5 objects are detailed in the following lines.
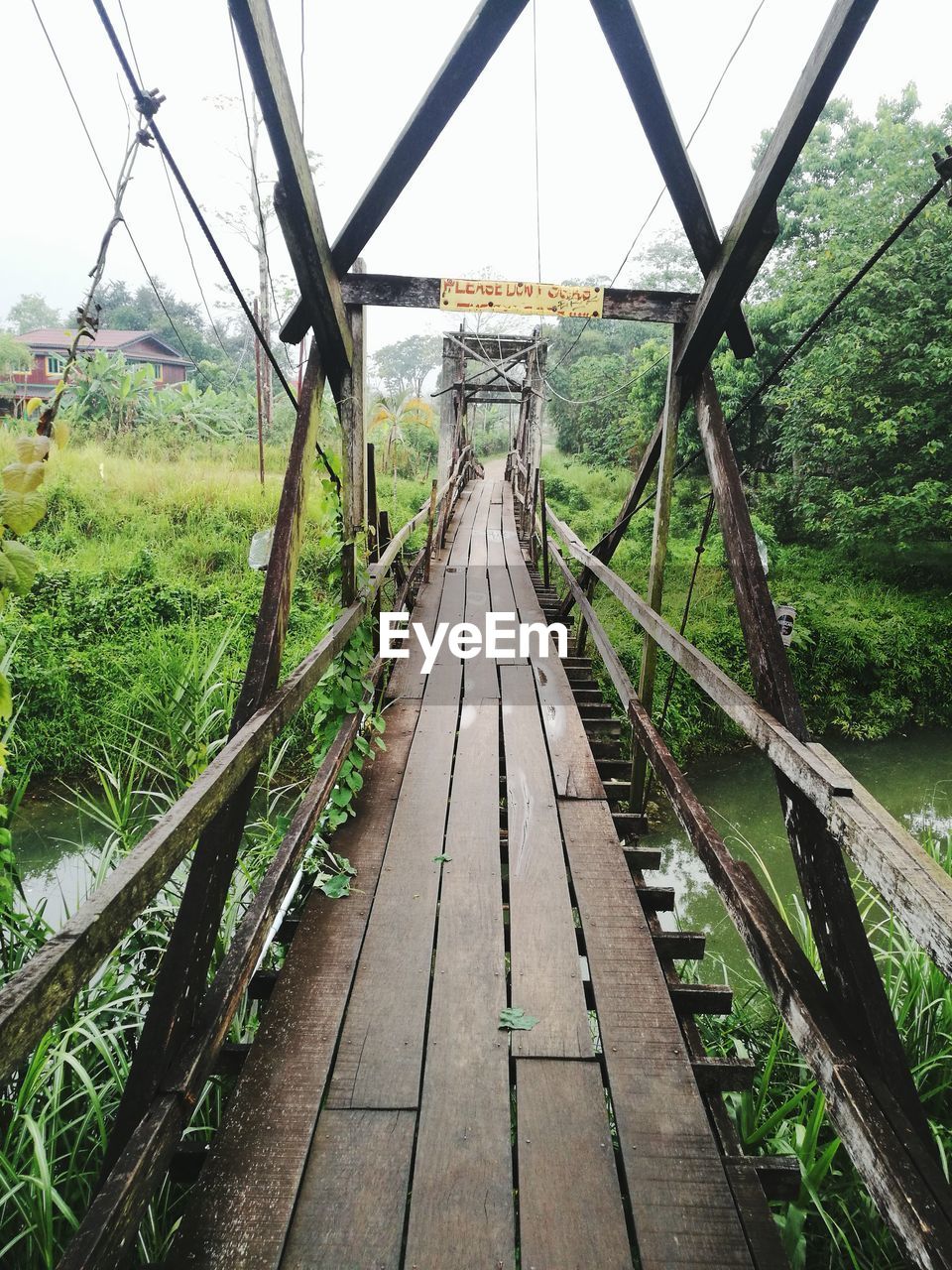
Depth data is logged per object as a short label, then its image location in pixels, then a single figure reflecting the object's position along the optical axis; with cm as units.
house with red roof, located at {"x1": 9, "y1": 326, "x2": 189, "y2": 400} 3106
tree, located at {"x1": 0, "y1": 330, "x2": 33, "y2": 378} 2950
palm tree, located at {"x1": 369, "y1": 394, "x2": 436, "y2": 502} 1595
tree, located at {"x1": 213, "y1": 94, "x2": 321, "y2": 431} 1612
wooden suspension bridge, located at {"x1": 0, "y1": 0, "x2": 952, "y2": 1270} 128
